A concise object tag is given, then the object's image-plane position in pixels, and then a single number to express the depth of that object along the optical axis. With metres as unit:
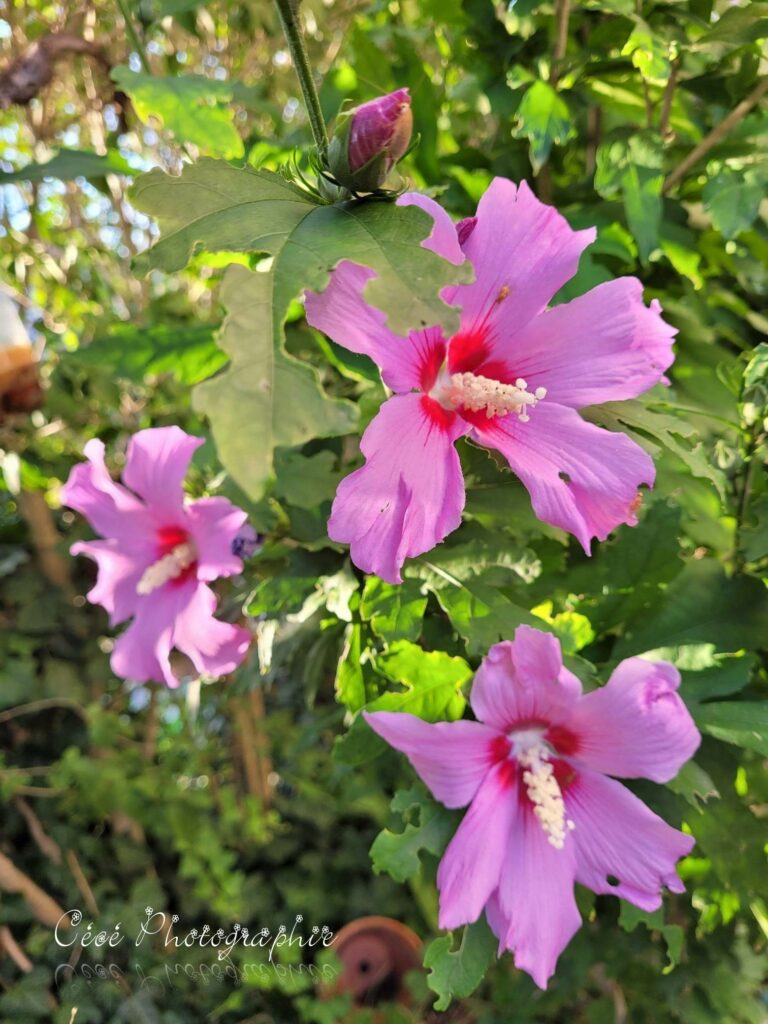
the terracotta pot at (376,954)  1.16
